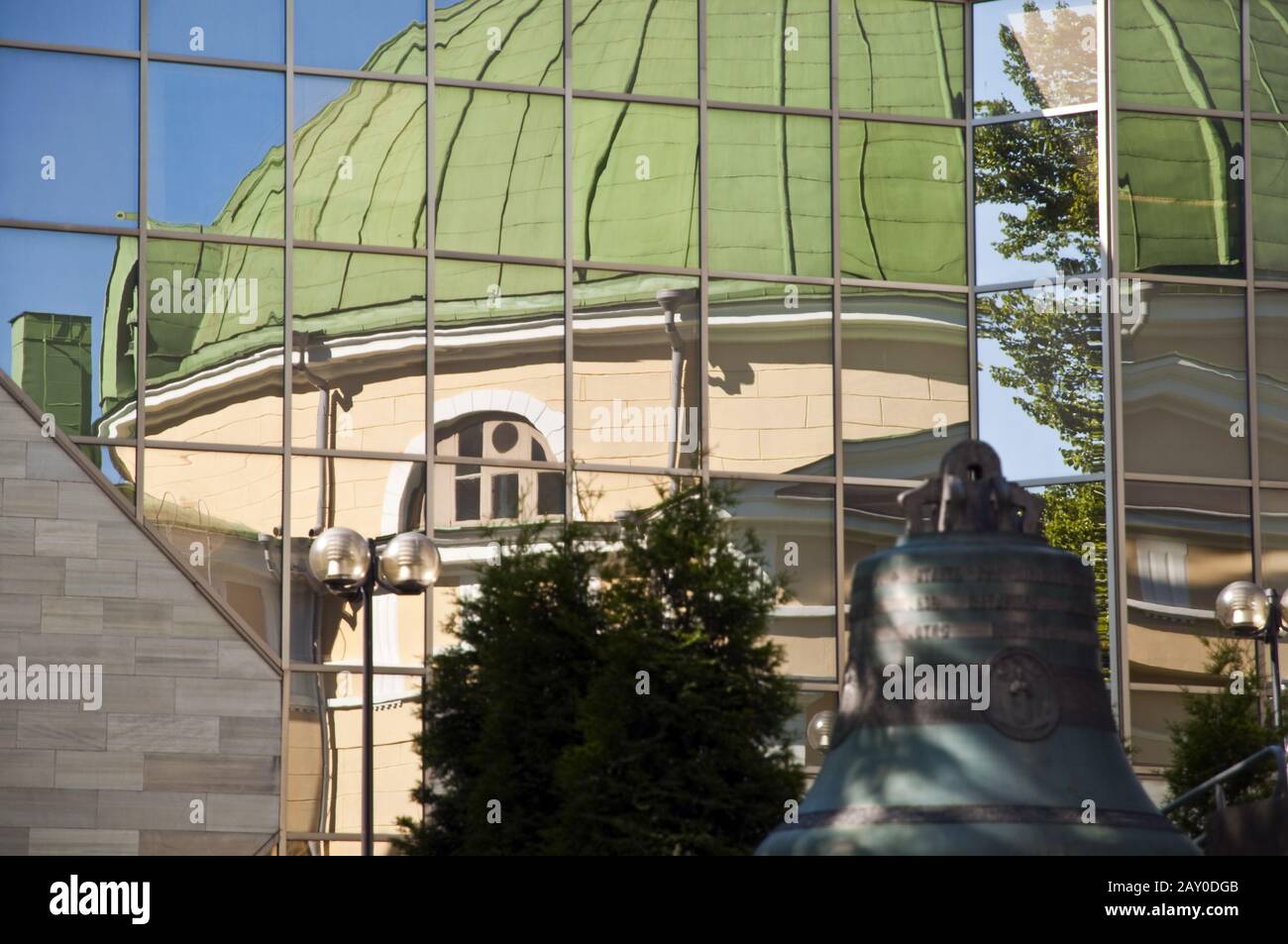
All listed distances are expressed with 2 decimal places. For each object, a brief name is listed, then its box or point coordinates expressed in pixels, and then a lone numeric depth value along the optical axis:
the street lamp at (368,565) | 18.95
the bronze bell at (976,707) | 11.08
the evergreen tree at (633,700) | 17.44
